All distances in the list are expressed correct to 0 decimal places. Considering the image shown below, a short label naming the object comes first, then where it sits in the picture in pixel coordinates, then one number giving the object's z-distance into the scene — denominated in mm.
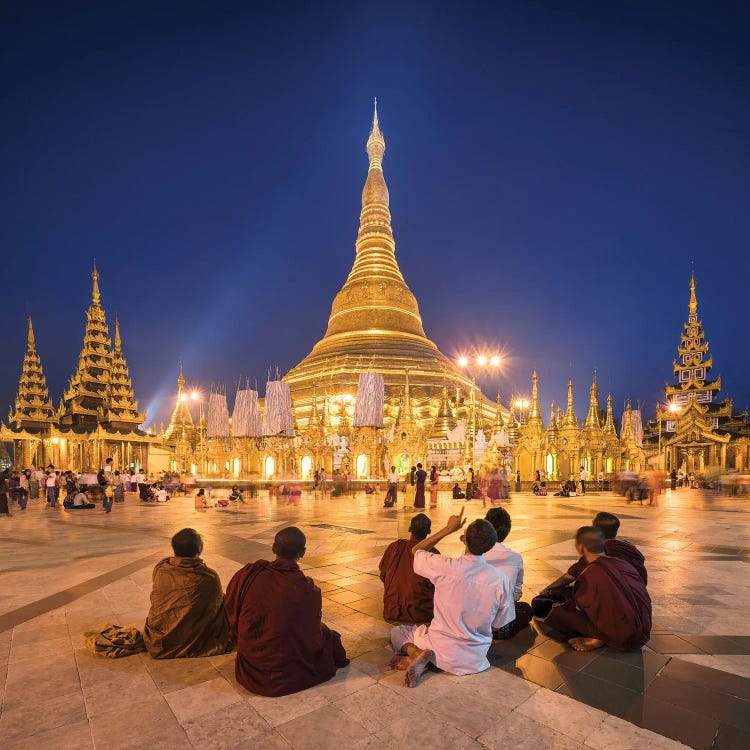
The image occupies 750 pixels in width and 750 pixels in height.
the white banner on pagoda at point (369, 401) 31602
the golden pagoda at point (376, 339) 43219
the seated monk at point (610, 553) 4574
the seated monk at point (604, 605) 3893
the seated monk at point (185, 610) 3904
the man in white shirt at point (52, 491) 16584
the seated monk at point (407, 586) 4660
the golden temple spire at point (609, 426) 35447
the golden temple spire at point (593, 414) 34525
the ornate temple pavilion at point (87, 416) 38906
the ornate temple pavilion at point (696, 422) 32781
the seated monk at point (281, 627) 3307
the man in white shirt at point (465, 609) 3502
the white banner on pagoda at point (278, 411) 35031
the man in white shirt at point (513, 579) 4289
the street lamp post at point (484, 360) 20594
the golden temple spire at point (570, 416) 32125
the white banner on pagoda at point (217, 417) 38906
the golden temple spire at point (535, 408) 30172
